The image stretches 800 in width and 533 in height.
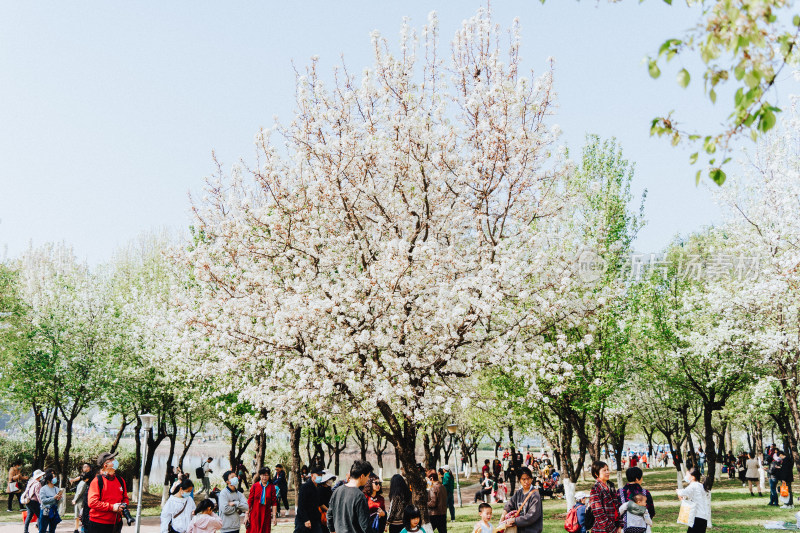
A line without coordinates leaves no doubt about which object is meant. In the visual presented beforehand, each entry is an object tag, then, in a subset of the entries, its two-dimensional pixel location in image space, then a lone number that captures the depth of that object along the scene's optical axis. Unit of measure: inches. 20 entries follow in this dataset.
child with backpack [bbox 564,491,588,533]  398.9
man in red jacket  398.9
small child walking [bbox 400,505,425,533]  383.2
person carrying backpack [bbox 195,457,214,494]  1177.2
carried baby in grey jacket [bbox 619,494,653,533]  374.0
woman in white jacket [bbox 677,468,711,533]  474.0
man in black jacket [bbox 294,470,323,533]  413.7
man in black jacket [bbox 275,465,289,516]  808.9
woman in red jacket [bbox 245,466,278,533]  506.3
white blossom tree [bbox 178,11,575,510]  579.8
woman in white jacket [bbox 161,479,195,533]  439.2
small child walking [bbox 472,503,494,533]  403.2
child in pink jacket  418.3
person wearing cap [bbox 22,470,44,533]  616.4
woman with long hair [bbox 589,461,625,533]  367.9
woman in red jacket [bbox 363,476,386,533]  436.8
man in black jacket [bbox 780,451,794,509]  864.9
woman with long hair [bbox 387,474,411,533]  484.1
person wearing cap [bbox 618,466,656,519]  383.2
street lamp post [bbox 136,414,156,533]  680.4
